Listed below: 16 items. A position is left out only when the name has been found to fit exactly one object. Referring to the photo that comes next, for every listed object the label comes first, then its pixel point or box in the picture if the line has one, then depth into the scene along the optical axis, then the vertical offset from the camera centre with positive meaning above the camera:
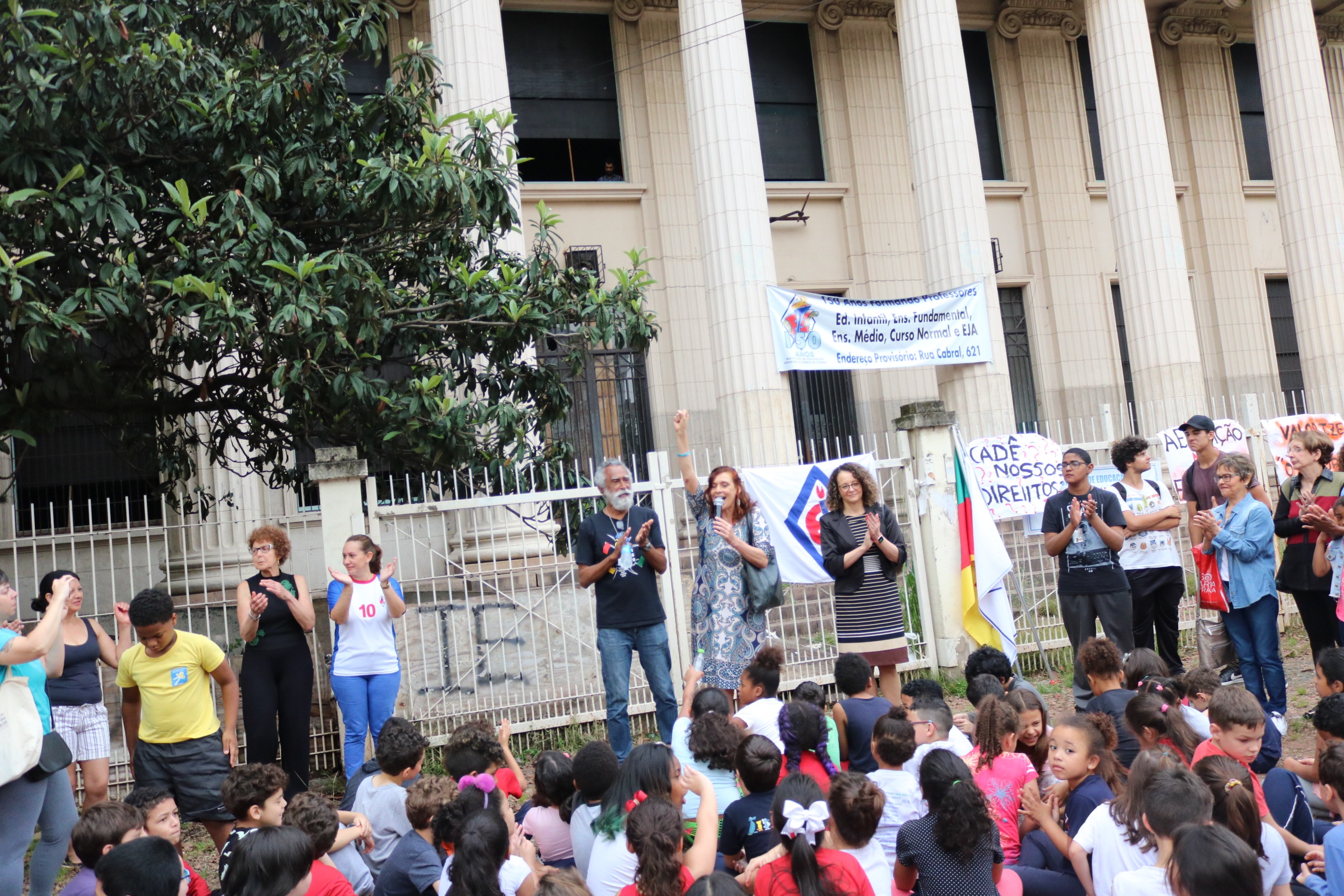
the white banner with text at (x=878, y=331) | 13.81 +2.13
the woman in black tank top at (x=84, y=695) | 6.22 -0.58
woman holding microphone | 7.01 -0.31
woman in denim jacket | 7.29 -0.67
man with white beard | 7.16 -0.39
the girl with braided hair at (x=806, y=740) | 4.91 -1.00
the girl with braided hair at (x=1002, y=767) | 4.53 -1.14
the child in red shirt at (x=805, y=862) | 3.63 -1.14
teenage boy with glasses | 7.36 -0.47
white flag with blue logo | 9.28 +0.07
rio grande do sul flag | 8.79 -0.68
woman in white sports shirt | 7.07 -0.54
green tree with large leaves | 6.83 +2.17
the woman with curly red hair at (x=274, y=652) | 6.96 -0.52
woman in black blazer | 7.29 -0.45
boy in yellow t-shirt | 6.04 -0.75
